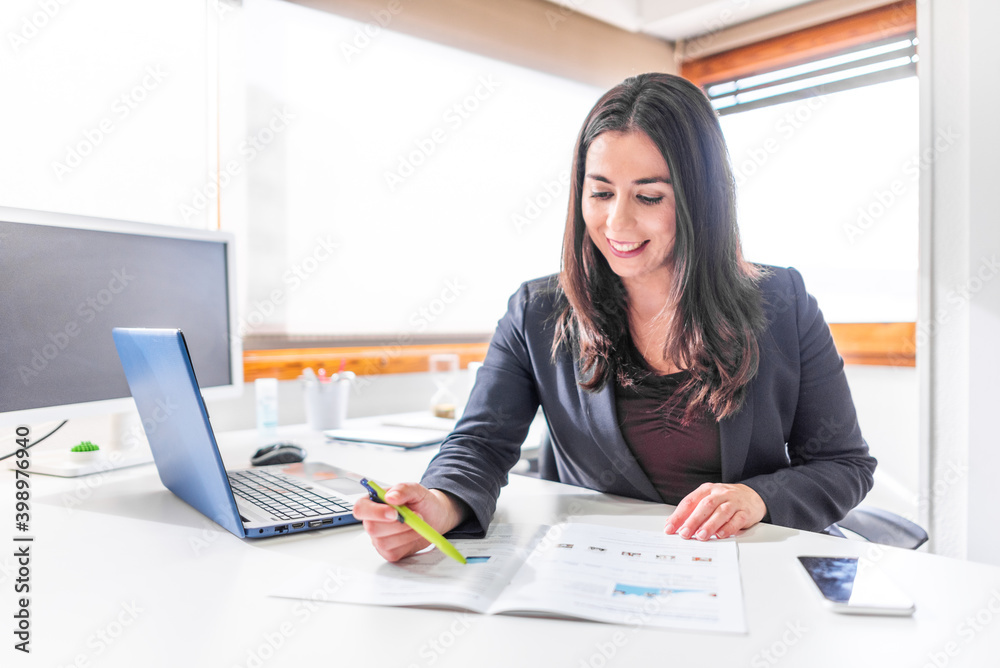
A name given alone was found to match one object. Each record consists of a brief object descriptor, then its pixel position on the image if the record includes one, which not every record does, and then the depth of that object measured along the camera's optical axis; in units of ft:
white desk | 1.91
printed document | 2.16
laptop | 2.79
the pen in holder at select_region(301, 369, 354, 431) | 6.06
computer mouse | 4.47
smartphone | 2.13
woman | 3.89
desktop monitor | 3.84
